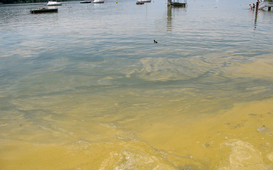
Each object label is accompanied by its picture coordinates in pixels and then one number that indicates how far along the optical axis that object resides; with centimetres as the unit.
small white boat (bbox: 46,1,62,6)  9151
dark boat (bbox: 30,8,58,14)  4991
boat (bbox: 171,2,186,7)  6834
